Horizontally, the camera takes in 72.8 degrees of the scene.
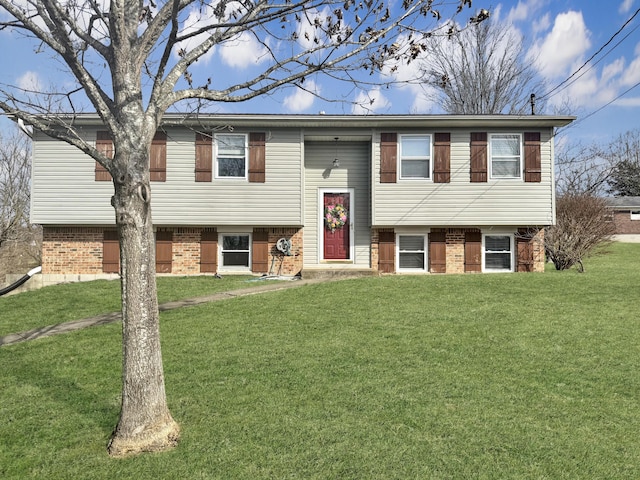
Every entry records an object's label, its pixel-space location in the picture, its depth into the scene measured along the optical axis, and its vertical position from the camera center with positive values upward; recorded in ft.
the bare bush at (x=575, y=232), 41.86 +1.58
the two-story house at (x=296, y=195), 40.11 +4.88
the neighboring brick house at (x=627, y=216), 103.81 +7.67
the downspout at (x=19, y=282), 36.72 -3.00
